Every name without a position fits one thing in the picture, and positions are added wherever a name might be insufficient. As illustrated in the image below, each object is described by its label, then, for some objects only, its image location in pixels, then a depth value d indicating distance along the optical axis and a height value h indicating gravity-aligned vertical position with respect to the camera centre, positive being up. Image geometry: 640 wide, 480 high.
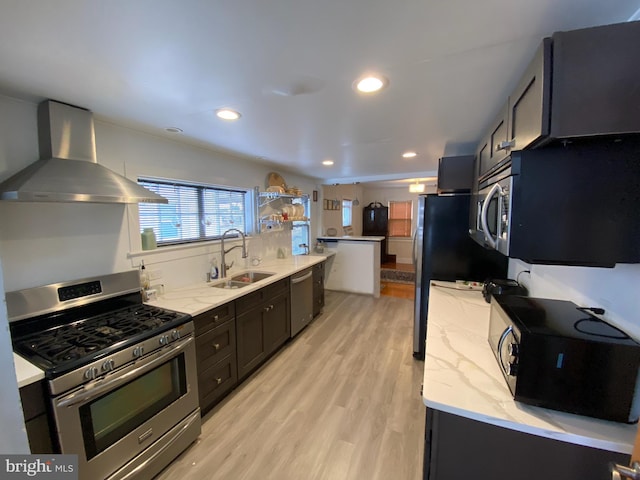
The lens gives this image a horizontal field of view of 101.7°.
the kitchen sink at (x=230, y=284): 2.65 -0.64
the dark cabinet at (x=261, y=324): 2.29 -1.00
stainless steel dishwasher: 3.12 -0.98
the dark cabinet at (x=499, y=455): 0.86 -0.83
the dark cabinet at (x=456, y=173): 2.48 +0.47
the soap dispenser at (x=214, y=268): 2.71 -0.48
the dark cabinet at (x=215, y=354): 1.90 -1.02
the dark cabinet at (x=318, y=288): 3.71 -0.97
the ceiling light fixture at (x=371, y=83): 1.27 +0.70
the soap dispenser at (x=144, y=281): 2.02 -0.46
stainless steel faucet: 2.80 -0.40
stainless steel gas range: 1.21 -0.76
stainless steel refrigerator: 2.48 -0.27
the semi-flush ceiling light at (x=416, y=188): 4.96 +0.65
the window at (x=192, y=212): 2.31 +0.11
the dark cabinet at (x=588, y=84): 0.71 +0.39
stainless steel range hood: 1.31 +0.29
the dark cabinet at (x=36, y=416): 1.08 -0.82
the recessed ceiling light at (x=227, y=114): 1.66 +0.72
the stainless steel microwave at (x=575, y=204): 0.81 +0.06
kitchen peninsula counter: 4.75 -0.81
